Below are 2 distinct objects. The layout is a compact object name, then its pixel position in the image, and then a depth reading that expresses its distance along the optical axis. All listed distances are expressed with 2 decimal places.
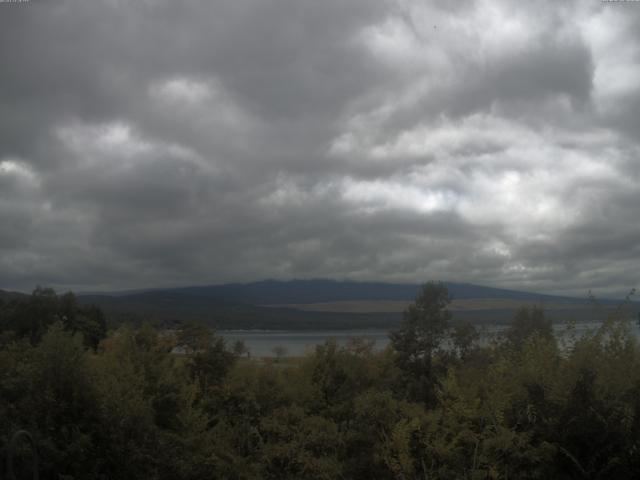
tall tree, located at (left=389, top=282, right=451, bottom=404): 32.66
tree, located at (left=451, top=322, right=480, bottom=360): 33.12
